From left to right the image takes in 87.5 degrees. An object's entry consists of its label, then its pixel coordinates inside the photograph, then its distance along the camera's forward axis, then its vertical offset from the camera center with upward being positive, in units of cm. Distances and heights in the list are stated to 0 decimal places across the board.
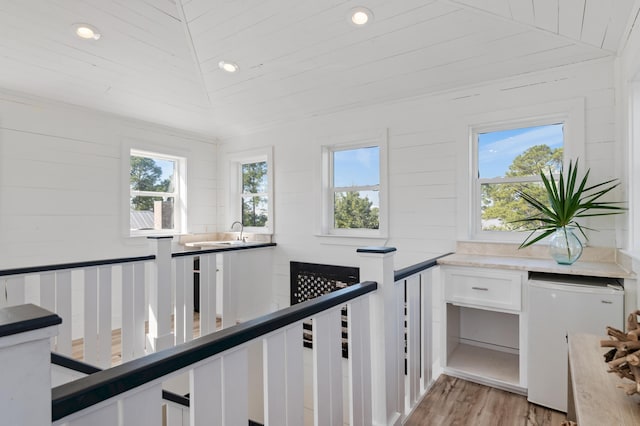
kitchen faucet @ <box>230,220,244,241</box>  475 -18
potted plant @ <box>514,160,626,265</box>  222 +0
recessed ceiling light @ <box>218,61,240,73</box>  314 +140
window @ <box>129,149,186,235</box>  410 +26
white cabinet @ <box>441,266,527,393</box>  228 -96
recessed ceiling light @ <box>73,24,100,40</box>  251 +139
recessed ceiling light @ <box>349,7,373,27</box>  232 +139
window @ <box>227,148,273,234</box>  434 +32
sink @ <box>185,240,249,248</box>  427 -40
